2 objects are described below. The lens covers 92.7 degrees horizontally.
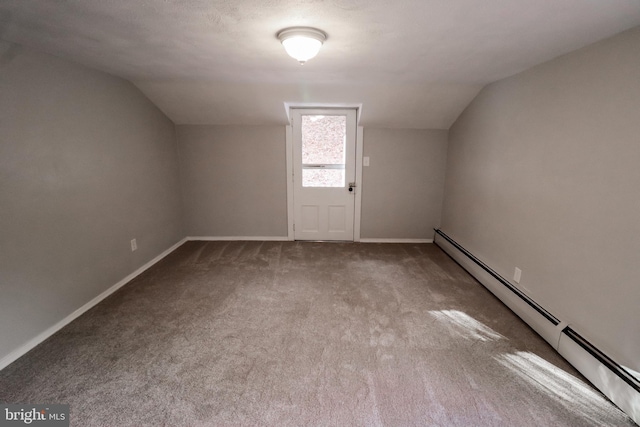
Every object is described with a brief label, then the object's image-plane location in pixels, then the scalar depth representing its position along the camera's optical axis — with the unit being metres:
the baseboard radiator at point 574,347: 1.59
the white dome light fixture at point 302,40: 1.82
